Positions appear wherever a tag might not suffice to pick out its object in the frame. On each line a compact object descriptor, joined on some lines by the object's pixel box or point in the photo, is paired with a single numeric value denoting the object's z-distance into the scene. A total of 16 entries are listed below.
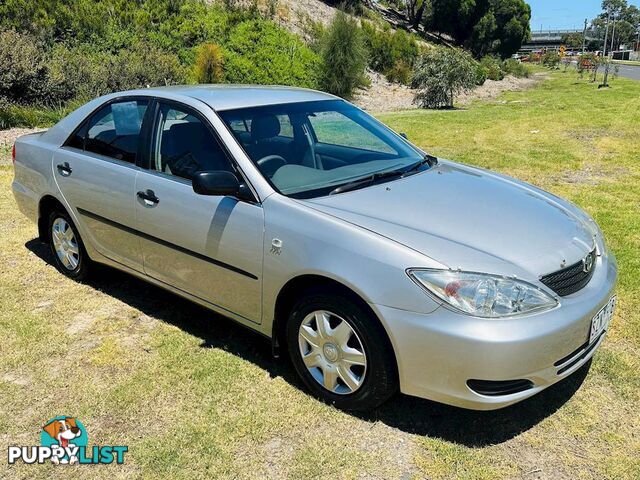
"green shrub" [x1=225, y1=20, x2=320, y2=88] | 22.09
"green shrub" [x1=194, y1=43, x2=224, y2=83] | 20.05
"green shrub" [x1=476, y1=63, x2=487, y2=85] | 29.29
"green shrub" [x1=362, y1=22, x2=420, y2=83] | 28.40
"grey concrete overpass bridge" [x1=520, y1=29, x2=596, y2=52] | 119.65
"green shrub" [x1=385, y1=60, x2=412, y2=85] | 27.12
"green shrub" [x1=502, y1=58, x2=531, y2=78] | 38.81
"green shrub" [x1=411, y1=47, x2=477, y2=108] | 19.75
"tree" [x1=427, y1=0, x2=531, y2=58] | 47.75
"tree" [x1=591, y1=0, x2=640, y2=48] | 110.31
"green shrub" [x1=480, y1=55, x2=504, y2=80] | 34.53
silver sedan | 2.64
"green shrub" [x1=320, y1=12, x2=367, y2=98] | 21.67
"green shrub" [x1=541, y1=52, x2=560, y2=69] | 50.80
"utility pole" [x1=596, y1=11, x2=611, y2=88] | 25.77
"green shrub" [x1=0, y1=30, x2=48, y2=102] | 12.78
